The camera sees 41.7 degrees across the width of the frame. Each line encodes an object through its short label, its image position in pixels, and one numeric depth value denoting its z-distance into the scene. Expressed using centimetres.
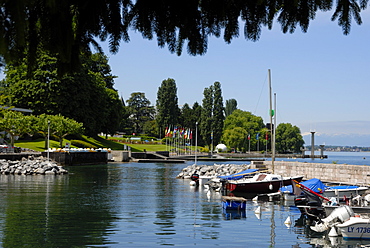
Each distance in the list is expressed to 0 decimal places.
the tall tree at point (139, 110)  18638
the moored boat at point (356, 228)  2002
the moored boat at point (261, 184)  3753
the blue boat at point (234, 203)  2811
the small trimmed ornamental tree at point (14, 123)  7306
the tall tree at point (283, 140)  19800
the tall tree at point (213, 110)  14212
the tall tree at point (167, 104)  15138
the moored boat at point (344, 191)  2978
